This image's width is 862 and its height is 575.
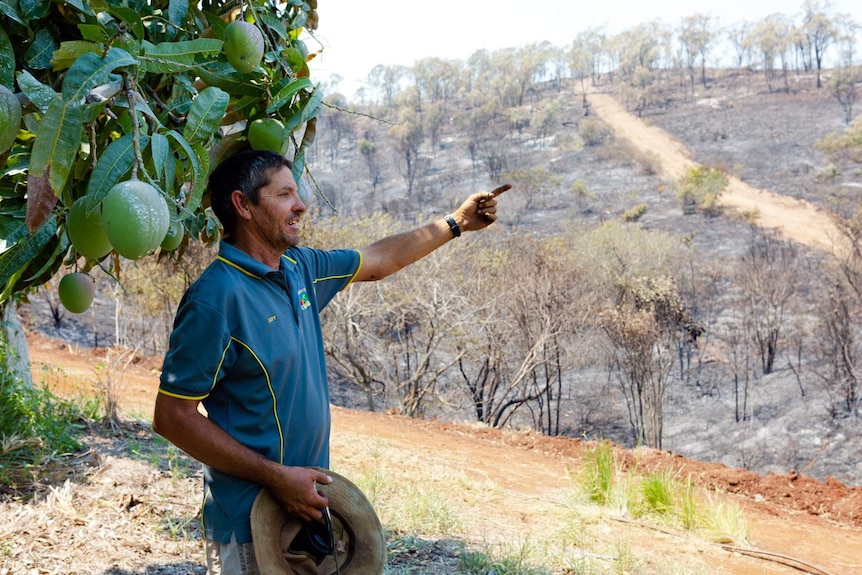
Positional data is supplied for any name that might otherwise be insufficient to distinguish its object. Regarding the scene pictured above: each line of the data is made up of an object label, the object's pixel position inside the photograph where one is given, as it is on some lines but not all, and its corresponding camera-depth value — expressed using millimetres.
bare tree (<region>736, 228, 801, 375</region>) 15780
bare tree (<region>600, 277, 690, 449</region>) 12570
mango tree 998
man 1502
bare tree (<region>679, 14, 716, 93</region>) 49250
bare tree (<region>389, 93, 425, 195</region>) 37578
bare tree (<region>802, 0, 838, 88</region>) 44062
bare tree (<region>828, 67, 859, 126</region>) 35438
